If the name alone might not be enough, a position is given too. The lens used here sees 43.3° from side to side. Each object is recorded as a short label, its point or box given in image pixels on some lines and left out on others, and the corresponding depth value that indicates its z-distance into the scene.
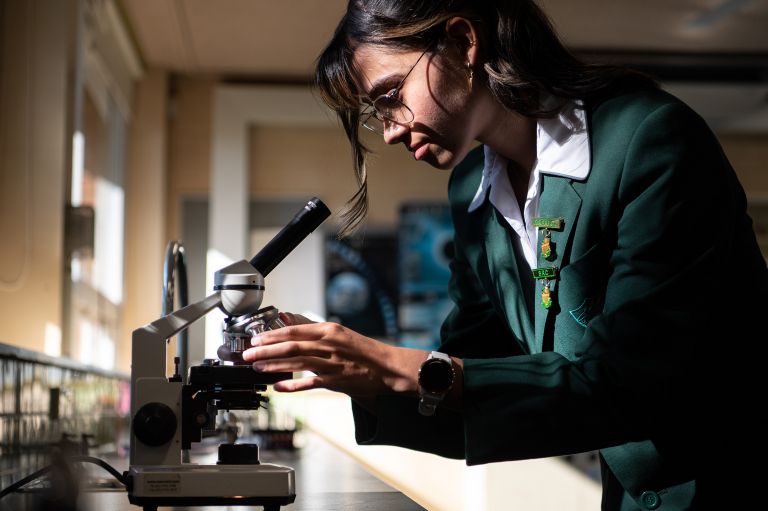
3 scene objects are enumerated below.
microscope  1.07
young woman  1.04
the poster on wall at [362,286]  6.46
